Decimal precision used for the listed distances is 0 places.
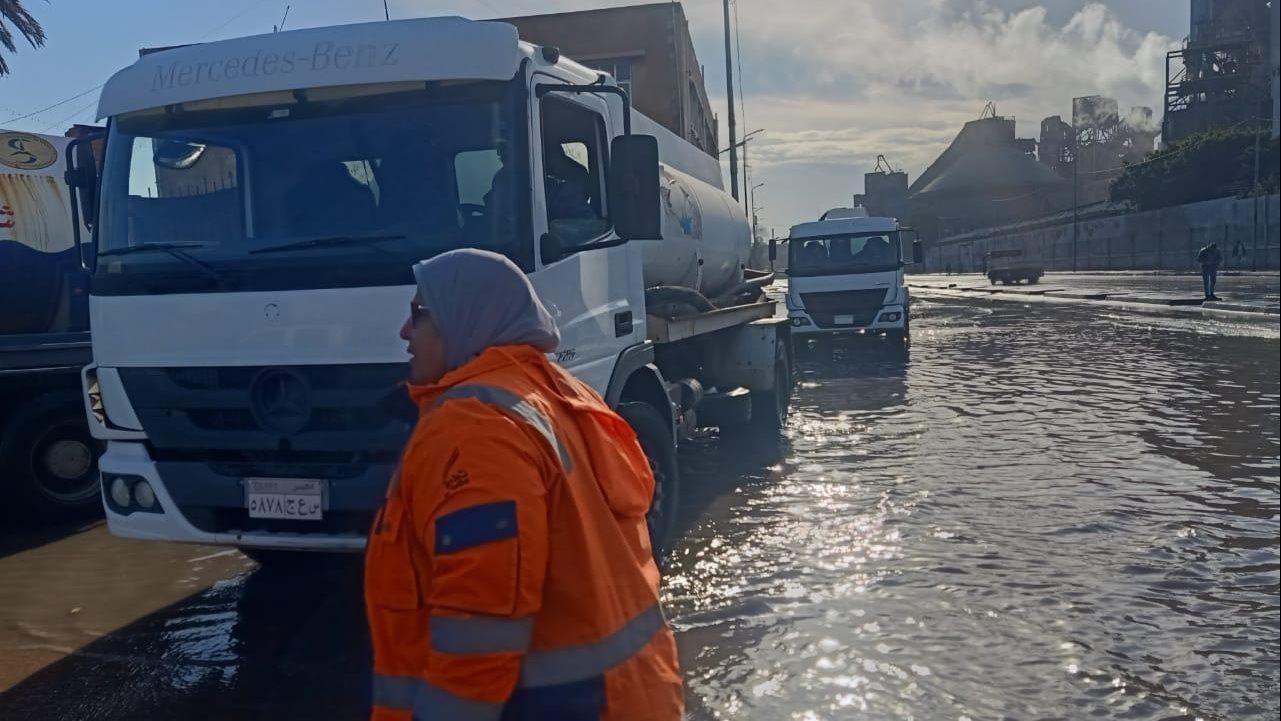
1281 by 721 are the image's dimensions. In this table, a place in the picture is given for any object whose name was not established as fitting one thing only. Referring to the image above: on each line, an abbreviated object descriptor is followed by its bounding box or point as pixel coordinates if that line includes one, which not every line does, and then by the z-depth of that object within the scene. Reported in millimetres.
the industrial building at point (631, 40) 24578
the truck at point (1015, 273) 51469
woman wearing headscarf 1769
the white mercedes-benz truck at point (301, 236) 4453
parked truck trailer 7703
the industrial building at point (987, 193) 117625
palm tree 17391
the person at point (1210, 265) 25453
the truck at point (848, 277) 18125
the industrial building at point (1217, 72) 67188
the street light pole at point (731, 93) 34459
